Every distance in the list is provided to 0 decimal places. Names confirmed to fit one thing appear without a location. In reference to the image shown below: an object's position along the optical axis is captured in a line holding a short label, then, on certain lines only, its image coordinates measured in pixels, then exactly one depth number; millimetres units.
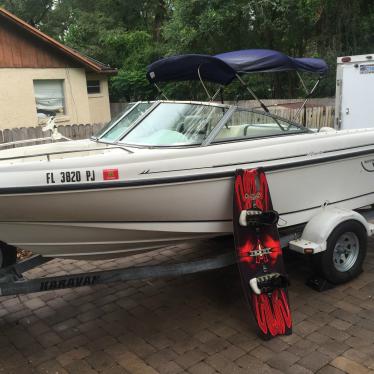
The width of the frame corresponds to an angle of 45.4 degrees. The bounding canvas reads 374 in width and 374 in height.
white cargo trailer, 8086
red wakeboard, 3547
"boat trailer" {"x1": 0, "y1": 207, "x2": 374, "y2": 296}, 3369
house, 14633
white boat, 3160
